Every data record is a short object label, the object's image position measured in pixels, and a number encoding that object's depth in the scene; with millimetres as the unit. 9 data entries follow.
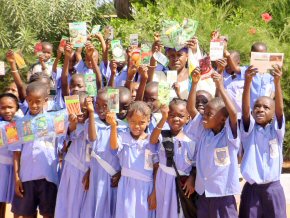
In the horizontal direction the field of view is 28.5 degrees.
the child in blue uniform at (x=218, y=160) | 4395
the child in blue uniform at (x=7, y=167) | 5180
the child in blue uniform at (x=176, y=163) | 4625
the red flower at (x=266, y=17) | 8502
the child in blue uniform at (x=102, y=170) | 4863
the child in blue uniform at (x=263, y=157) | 4492
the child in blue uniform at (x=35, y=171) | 5070
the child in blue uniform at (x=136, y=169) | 4699
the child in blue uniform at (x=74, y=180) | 5031
